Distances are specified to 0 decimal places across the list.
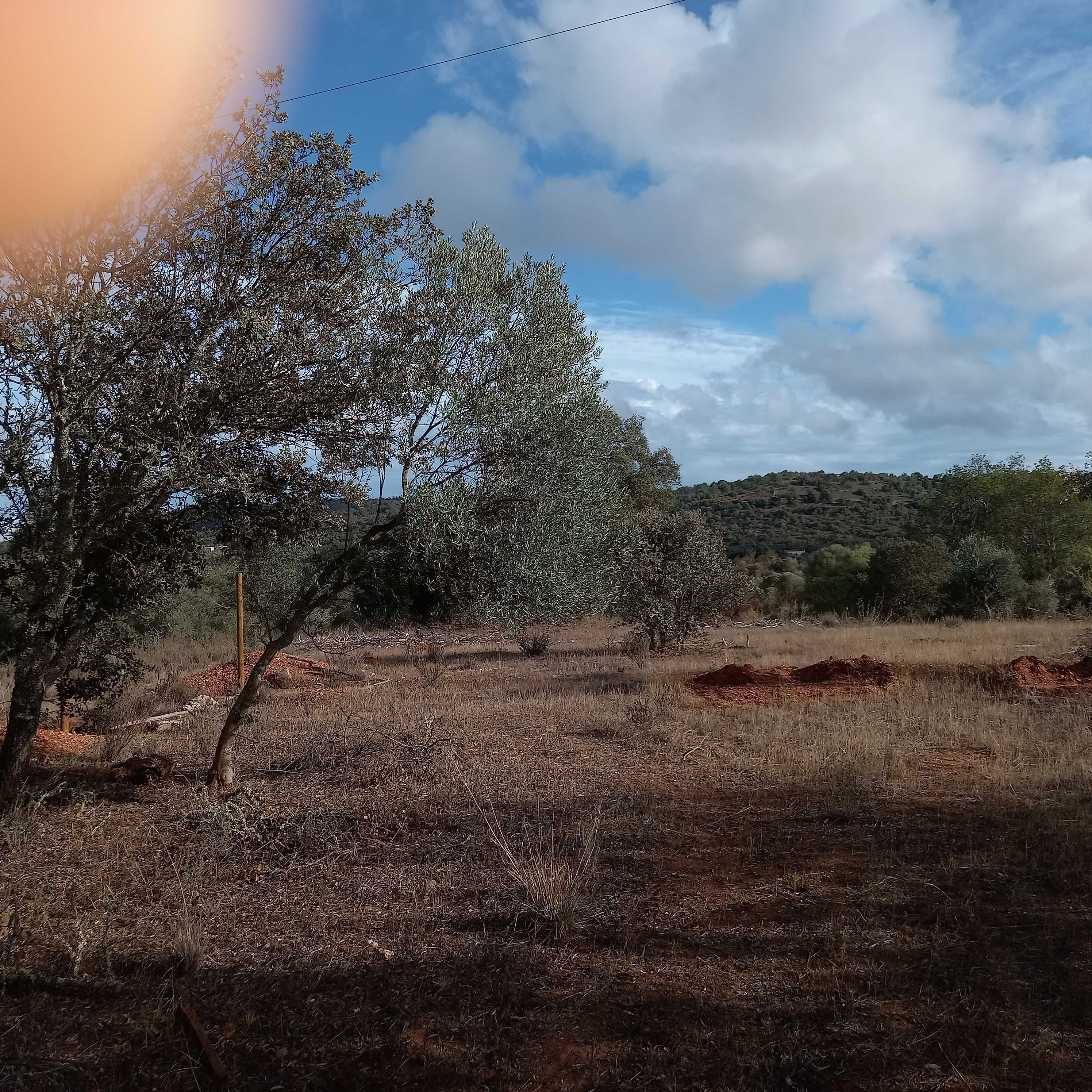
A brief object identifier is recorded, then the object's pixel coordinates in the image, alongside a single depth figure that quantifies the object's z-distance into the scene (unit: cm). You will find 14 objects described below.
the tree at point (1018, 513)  3609
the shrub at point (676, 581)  1923
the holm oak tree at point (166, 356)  580
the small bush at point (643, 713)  1097
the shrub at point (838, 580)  3244
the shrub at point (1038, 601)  2719
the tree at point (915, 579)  2906
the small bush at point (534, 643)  2059
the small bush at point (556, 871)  484
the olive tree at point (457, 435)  646
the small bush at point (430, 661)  1591
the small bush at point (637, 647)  1916
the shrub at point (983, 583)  2795
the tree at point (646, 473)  3019
